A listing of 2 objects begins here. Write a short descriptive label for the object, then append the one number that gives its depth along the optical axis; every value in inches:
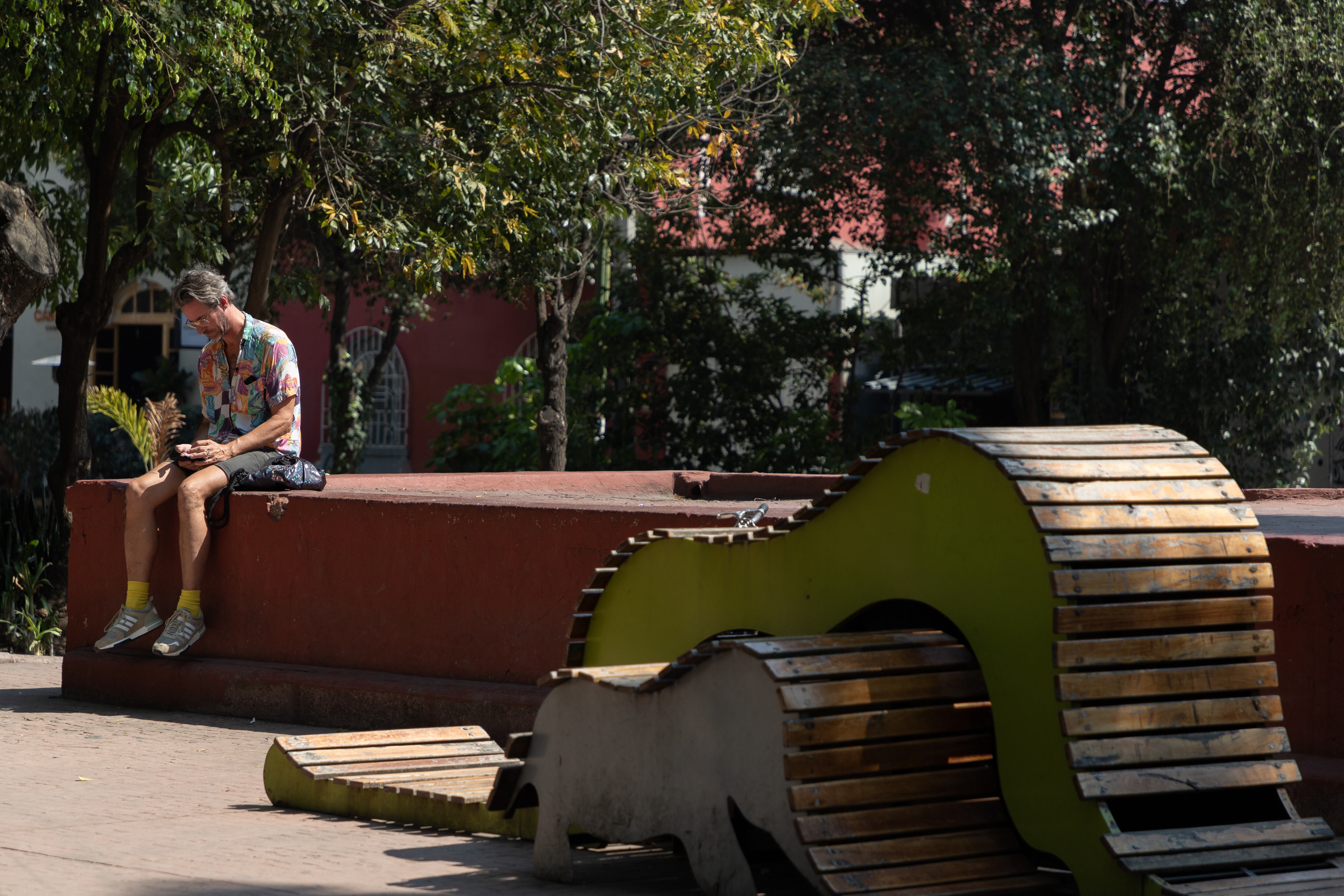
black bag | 582.6
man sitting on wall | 566.6
